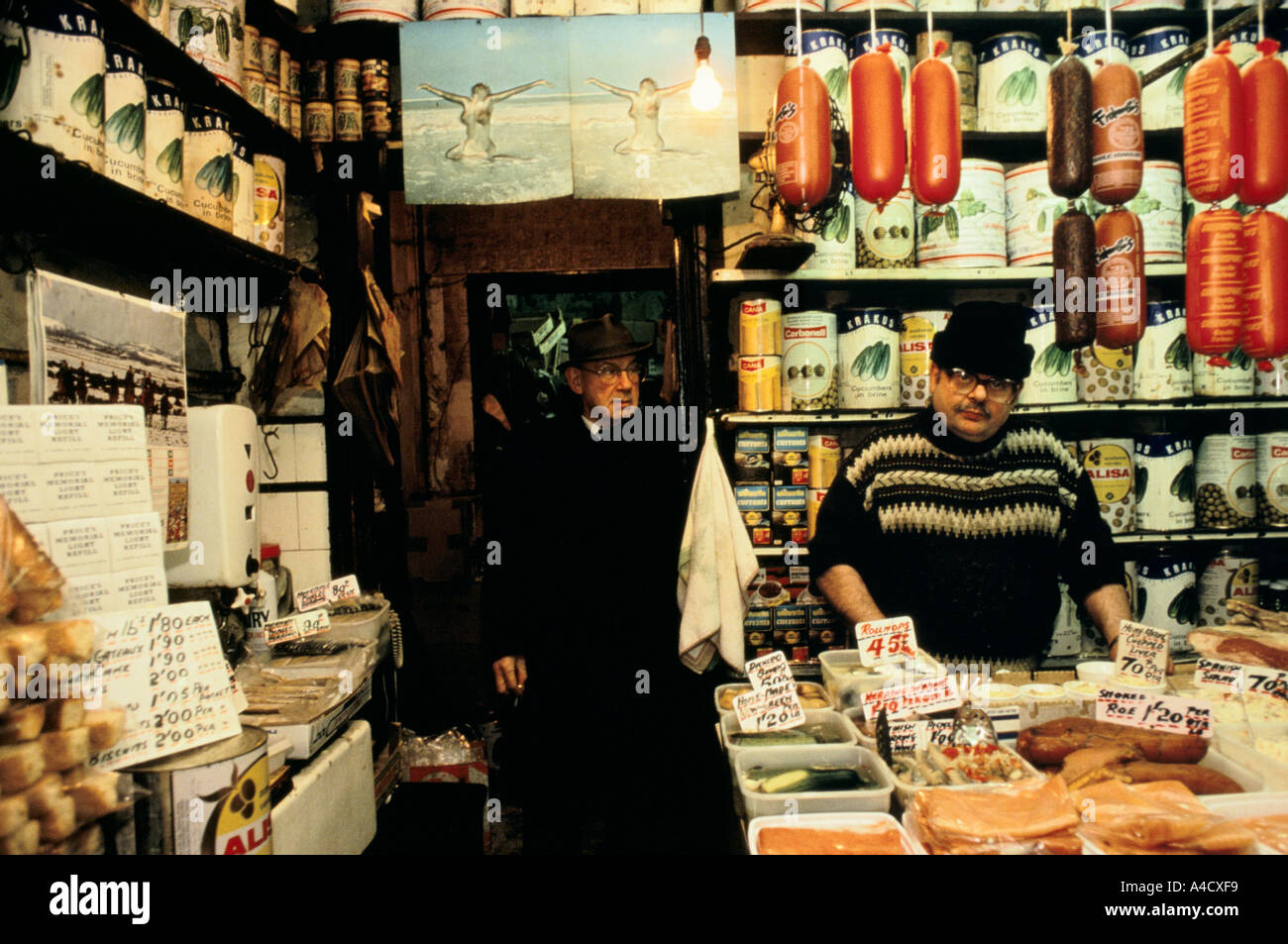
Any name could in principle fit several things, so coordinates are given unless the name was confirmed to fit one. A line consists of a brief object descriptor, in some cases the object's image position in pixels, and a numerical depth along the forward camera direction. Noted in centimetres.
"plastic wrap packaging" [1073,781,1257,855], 133
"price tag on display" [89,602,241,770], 133
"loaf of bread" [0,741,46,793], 101
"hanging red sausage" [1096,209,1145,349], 229
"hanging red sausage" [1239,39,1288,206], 222
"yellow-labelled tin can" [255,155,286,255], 282
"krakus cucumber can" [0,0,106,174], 167
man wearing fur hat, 249
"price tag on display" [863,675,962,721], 177
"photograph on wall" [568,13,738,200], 293
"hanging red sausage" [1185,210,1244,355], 234
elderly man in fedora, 277
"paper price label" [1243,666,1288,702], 187
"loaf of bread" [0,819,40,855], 99
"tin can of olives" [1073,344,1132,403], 310
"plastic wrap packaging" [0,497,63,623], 111
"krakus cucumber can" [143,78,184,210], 218
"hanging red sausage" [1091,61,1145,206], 217
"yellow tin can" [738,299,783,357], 304
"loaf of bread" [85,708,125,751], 118
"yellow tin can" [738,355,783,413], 304
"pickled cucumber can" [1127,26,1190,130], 316
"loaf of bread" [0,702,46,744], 103
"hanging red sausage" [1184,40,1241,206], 219
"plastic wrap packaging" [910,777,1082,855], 135
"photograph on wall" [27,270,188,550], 164
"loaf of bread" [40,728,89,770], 110
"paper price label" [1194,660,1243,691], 193
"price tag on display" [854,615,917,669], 203
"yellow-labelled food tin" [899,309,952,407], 308
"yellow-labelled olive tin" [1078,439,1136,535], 315
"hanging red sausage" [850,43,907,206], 212
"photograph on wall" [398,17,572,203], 292
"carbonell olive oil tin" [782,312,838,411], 304
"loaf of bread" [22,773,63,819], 103
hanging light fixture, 253
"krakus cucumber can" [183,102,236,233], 238
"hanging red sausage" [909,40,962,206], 212
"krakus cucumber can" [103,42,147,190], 195
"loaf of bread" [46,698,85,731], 112
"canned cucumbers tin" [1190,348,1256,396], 313
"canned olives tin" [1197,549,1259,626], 316
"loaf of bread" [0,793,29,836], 97
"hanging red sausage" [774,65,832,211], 216
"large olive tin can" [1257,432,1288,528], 312
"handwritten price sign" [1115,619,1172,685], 197
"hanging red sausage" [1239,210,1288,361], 235
